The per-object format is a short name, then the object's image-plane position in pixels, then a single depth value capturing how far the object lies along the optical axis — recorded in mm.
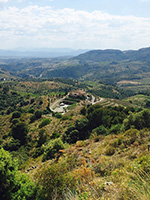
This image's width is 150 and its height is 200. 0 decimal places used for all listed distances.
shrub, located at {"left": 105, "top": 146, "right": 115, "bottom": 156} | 12578
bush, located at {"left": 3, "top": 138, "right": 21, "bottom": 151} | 31250
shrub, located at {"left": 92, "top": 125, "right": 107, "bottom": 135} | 22297
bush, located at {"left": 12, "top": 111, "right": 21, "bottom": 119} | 51294
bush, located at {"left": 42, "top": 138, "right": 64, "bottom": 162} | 18453
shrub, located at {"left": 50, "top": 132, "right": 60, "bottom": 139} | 31067
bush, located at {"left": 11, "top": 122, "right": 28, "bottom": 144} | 36219
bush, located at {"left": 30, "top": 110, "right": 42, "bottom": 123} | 49531
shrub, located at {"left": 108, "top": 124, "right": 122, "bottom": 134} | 20658
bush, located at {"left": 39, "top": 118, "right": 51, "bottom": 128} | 42562
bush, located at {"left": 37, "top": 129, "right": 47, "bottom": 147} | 31280
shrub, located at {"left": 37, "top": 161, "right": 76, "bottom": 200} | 7781
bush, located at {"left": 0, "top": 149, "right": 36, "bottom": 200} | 8797
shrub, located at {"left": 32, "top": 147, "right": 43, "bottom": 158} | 25844
